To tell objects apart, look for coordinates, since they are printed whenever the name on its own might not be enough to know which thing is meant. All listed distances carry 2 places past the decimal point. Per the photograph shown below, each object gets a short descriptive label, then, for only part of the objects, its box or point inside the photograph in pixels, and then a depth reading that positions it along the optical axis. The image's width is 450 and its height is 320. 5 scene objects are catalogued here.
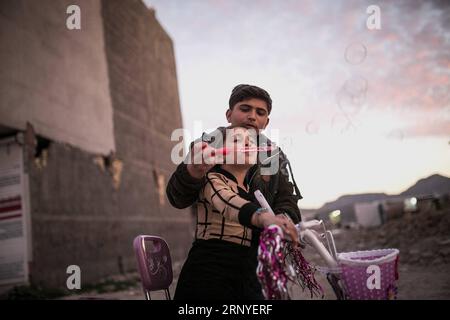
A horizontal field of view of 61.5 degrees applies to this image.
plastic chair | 2.09
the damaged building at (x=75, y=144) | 8.11
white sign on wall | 7.86
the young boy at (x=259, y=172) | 1.95
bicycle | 1.37
